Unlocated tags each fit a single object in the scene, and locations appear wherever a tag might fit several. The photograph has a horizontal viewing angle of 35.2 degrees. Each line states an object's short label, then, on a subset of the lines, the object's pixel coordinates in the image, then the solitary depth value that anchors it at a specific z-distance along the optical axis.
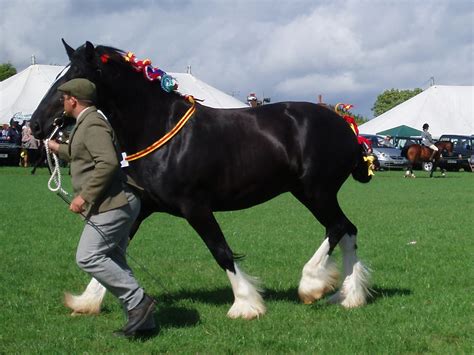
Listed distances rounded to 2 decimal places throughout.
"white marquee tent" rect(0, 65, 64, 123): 40.53
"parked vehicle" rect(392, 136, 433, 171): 41.51
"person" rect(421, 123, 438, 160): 34.66
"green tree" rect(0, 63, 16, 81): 96.56
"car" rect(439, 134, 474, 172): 40.00
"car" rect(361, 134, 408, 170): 41.81
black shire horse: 6.62
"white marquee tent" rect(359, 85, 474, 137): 51.84
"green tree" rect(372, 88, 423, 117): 117.56
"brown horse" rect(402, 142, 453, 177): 34.16
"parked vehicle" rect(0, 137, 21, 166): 34.41
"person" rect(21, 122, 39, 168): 30.55
